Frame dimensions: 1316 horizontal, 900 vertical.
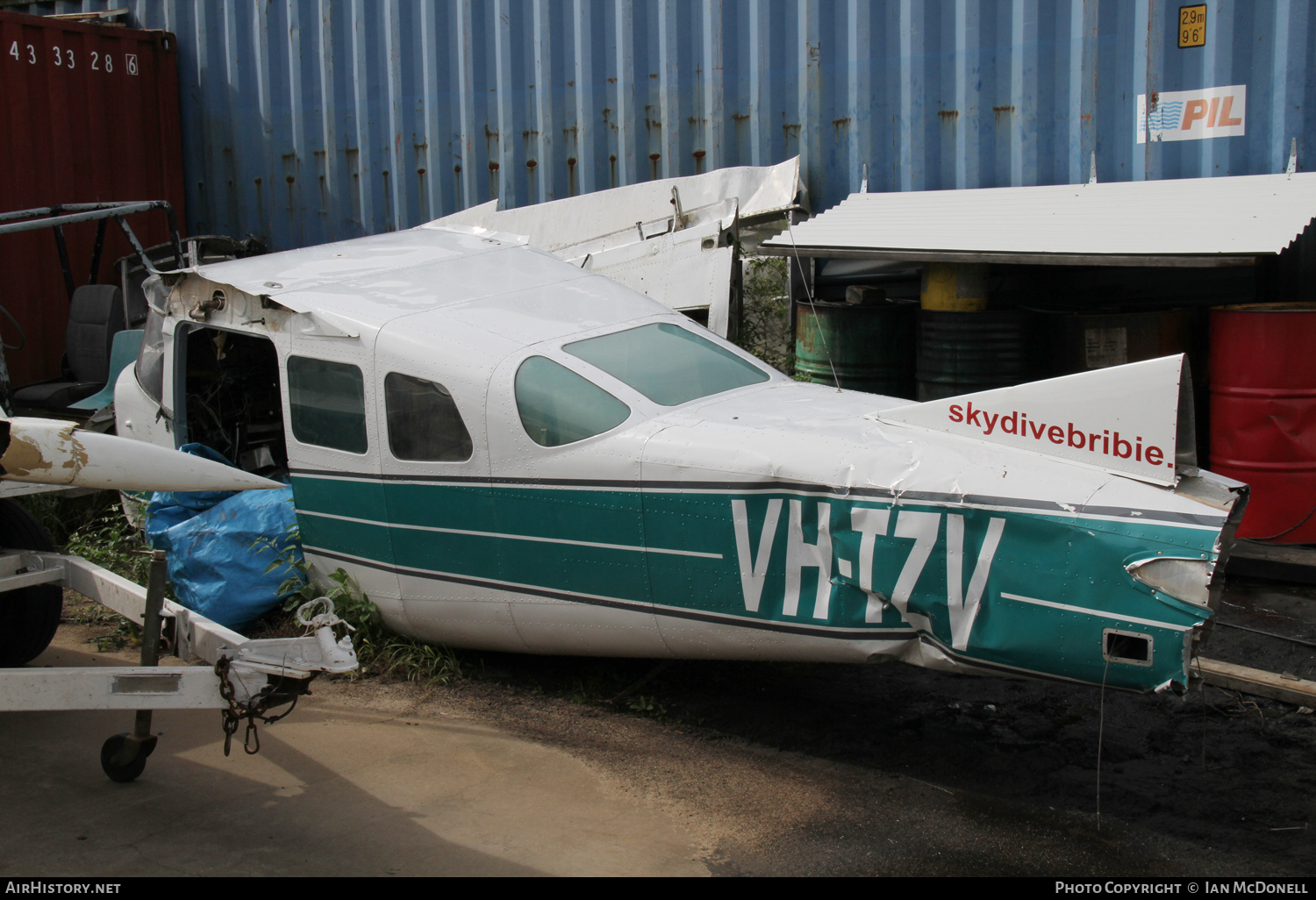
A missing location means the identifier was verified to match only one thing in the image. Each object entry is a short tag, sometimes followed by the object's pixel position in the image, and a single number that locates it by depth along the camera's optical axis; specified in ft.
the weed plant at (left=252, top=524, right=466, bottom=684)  17.25
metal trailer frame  12.25
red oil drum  18.83
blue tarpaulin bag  18.33
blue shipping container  21.50
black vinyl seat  28.35
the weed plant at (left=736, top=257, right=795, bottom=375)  25.88
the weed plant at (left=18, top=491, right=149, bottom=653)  20.55
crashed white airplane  11.89
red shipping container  32.76
